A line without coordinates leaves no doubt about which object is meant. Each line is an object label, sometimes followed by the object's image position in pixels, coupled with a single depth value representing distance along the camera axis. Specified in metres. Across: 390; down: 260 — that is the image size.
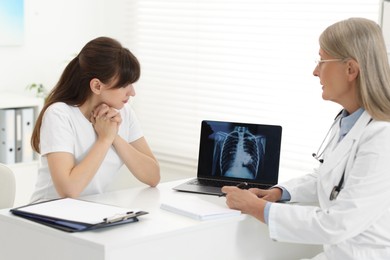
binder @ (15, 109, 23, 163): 3.90
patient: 2.44
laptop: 2.54
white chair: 2.71
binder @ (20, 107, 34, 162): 3.92
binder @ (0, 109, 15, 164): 3.83
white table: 1.88
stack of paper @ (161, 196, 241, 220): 2.13
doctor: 2.01
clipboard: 1.94
